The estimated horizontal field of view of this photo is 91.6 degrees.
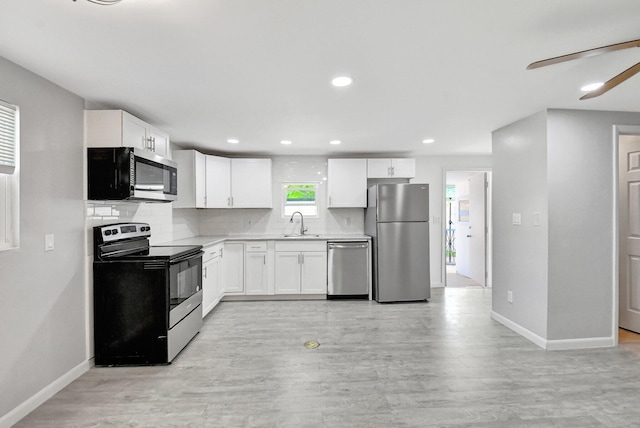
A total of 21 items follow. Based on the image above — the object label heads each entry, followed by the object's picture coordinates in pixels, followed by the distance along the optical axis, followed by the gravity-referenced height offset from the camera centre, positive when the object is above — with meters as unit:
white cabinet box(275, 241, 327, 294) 4.62 -0.77
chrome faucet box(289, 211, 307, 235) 5.11 -0.12
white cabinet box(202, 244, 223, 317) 3.73 -0.80
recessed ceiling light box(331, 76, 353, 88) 2.20 +0.97
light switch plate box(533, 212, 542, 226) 2.98 -0.05
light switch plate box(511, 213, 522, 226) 3.25 -0.05
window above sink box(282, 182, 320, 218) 5.23 +0.27
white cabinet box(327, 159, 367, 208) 4.96 +0.54
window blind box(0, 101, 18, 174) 1.83 +0.47
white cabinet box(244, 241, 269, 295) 4.59 -0.80
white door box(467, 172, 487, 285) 5.43 -0.22
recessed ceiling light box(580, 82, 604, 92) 2.36 +0.98
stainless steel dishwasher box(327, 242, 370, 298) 4.61 -0.82
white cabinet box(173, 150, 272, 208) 4.34 +0.51
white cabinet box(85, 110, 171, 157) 2.60 +0.73
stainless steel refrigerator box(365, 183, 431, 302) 4.48 -0.34
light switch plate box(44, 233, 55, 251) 2.17 -0.19
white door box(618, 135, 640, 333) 3.29 -0.20
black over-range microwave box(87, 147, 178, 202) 2.54 +0.35
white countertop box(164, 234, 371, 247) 4.23 -0.34
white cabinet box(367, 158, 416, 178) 4.98 +0.75
